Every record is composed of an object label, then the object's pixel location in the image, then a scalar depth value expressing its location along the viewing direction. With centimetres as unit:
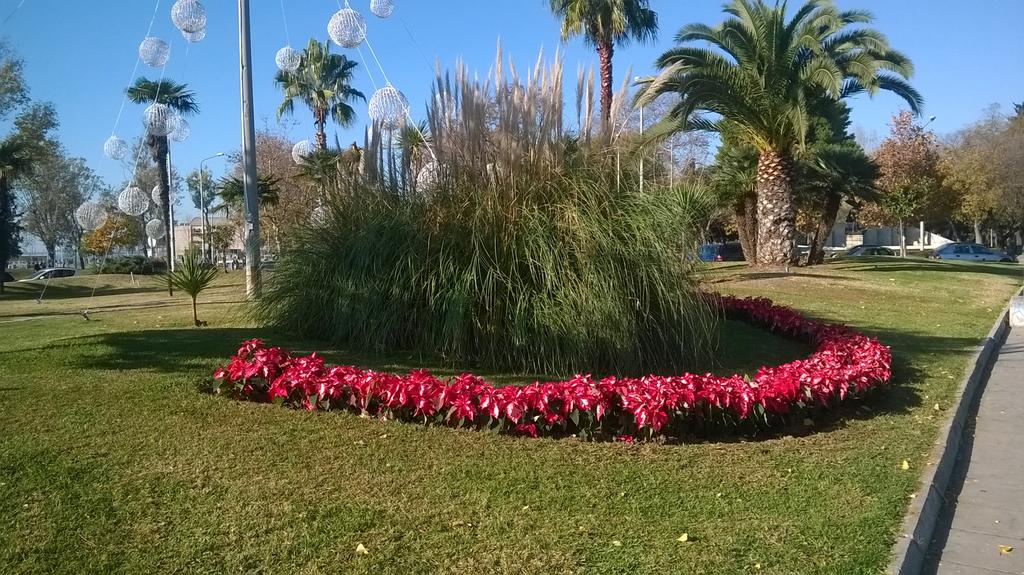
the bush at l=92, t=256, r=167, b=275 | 4228
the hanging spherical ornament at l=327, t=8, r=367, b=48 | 1264
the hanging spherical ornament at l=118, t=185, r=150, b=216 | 1590
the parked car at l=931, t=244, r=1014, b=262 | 4488
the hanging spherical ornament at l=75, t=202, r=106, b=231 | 1885
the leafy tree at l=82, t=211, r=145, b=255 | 4925
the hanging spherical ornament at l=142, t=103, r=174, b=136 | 1532
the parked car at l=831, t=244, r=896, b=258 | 4764
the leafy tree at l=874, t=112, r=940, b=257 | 4794
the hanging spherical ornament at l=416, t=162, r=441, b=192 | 888
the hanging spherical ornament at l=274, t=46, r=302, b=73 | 1549
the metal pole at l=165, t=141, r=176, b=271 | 3559
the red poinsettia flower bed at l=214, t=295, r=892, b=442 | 610
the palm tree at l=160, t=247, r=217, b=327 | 1063
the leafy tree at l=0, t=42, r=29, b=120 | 2880
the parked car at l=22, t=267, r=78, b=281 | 4168
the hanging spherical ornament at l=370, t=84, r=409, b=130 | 1036
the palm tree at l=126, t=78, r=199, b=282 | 3544
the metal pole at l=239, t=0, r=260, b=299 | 1316
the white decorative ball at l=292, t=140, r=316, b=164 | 1739
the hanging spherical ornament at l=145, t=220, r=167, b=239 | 2494
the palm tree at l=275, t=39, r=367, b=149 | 3641
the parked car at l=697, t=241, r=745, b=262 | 4503
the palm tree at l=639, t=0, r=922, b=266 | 1955
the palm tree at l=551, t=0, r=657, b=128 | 2703
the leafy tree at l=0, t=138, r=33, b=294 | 3247
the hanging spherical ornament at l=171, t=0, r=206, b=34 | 1285
